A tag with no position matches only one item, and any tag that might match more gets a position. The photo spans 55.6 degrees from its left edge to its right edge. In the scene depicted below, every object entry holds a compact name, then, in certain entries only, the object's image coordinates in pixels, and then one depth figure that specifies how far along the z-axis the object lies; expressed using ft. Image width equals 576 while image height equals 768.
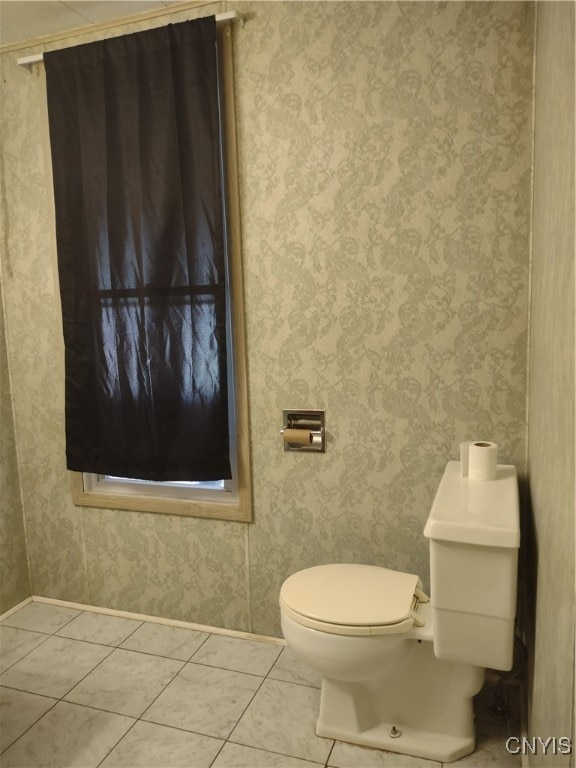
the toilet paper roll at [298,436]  6.91
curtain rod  6.49
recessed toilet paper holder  6.94
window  6.86
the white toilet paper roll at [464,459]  5.86
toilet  4.79
